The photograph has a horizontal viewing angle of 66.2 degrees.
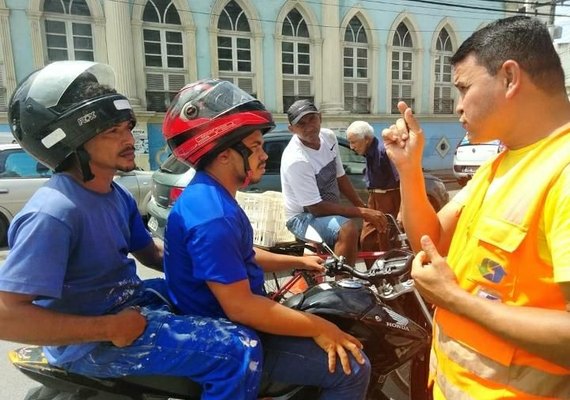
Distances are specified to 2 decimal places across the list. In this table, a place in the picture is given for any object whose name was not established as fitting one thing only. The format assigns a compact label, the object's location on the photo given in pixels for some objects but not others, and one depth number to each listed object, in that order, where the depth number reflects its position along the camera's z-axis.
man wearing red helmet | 1.43
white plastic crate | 3.54
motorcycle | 1.52
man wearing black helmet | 1.28
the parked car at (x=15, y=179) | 6.92
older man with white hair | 4.70
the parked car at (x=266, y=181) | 5.39
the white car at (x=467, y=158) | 10.00
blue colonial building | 11.65
